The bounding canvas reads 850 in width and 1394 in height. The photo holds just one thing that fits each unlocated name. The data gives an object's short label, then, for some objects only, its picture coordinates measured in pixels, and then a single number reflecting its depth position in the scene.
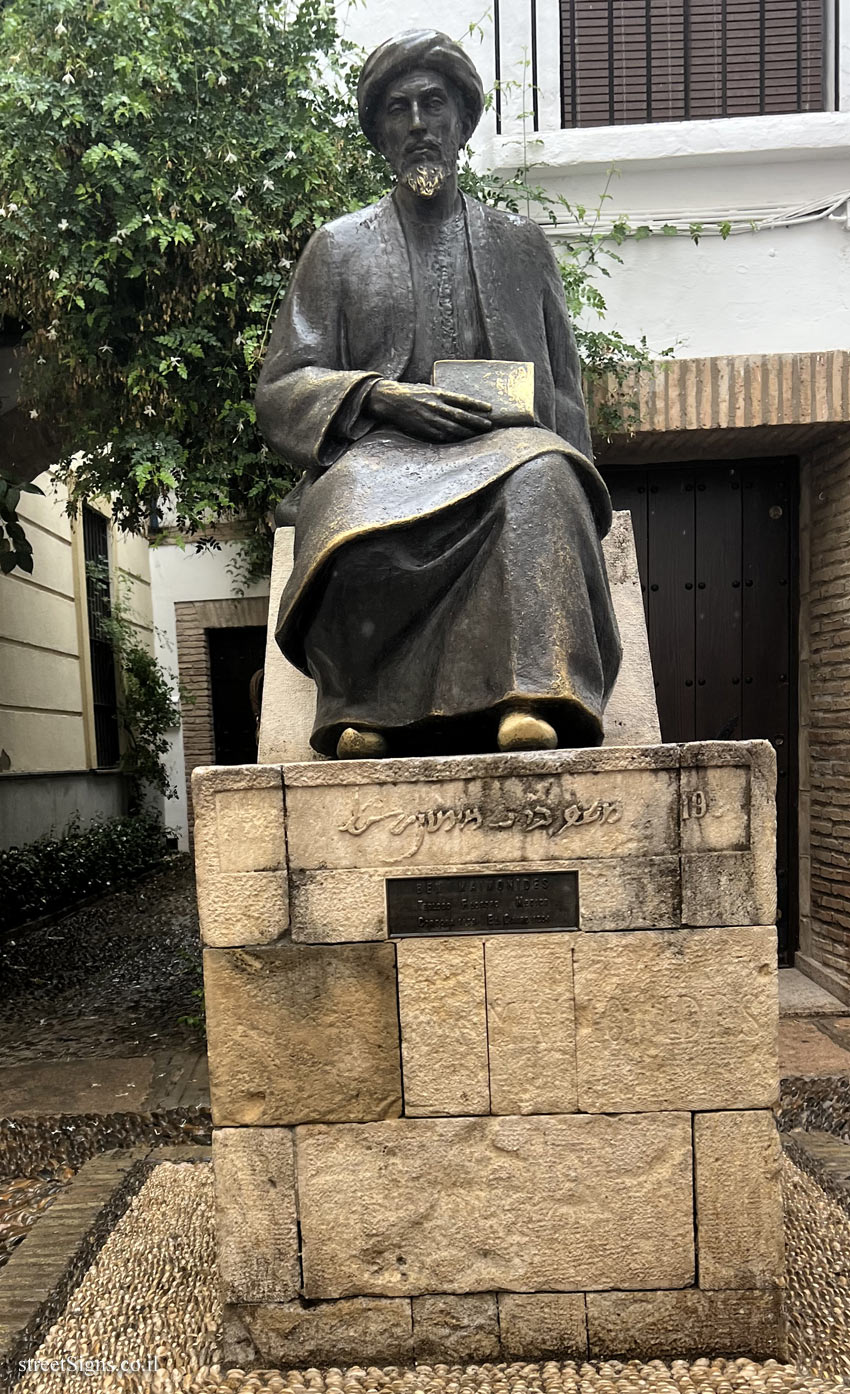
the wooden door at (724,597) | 5.08
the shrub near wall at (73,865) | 7.11
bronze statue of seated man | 2.06
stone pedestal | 1.93
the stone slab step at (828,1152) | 2.84
